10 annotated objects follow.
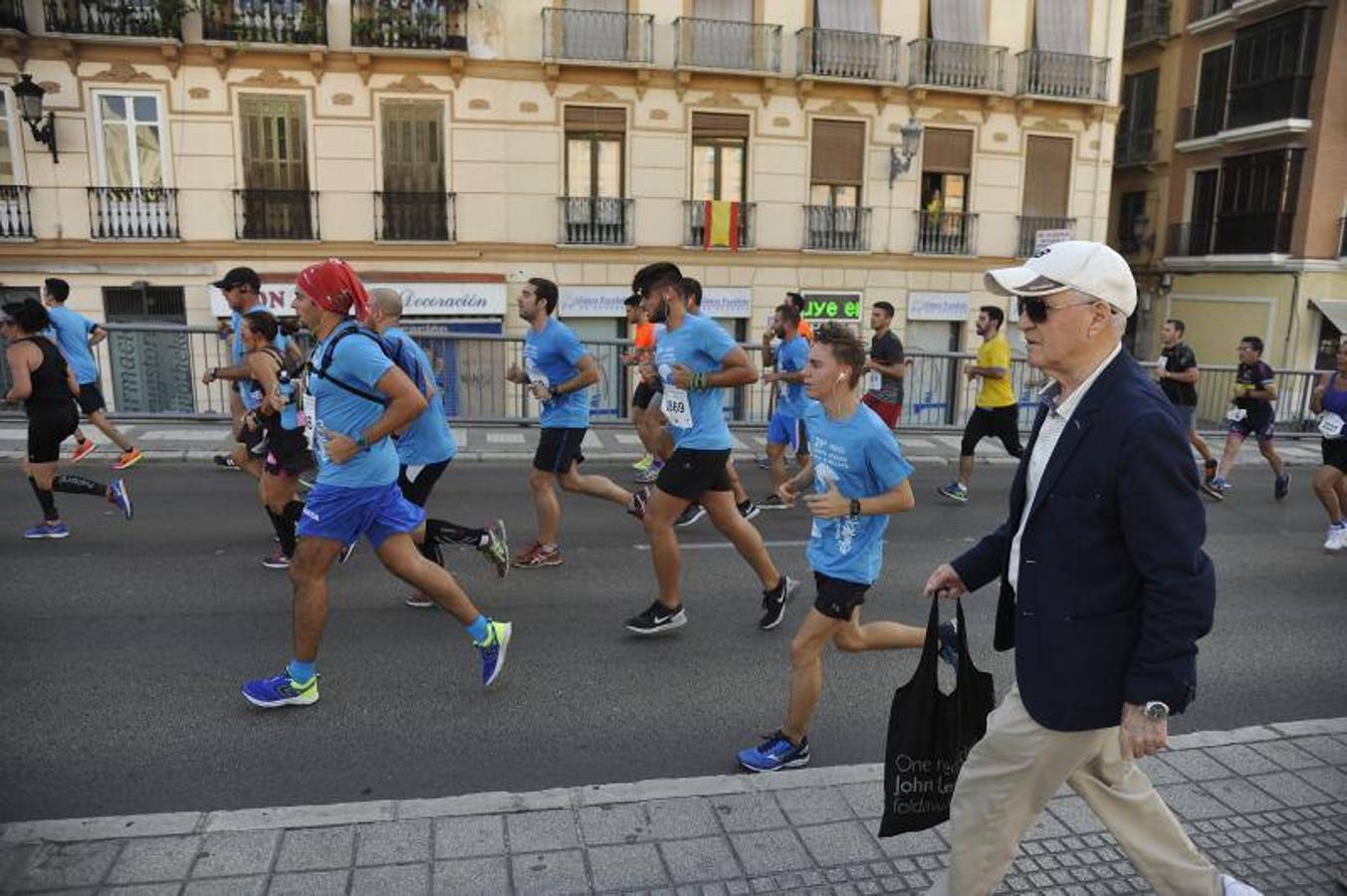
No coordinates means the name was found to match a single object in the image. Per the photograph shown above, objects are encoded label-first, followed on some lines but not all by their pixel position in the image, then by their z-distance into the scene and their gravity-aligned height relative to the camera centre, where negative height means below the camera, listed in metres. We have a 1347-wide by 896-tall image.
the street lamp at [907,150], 20.70 +2.23
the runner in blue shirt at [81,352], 9.84 -1.07
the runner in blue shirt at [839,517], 4.06 -0.99
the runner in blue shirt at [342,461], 4.43 -0.95
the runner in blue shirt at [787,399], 9.47 -1.35
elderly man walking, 2.42 -0.83
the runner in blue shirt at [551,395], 6.89 -0.97
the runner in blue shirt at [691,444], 5.70 -1.09
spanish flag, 20.39 +0.62
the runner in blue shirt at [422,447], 6.00 -1.21
